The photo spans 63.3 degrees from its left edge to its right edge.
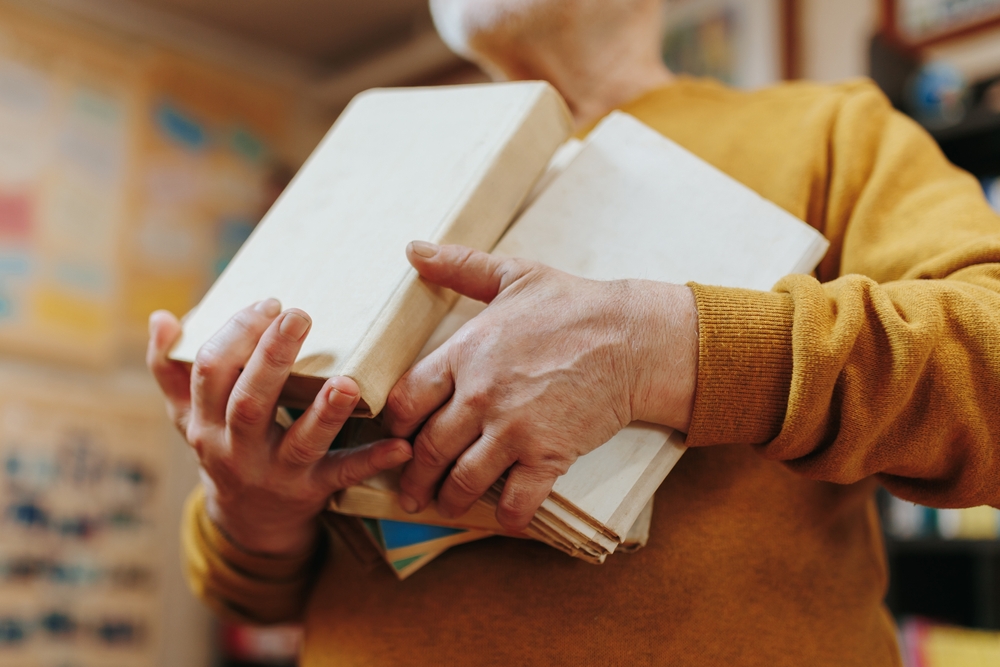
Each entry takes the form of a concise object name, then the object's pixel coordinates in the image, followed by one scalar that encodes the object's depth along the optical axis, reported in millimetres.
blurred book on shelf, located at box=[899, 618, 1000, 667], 1345
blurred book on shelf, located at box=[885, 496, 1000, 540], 1462
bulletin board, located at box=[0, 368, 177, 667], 2195
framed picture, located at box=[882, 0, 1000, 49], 1827
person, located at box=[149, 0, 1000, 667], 533
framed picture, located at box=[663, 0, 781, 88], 2117
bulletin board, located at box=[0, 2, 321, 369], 2334
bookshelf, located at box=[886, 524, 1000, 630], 1543
